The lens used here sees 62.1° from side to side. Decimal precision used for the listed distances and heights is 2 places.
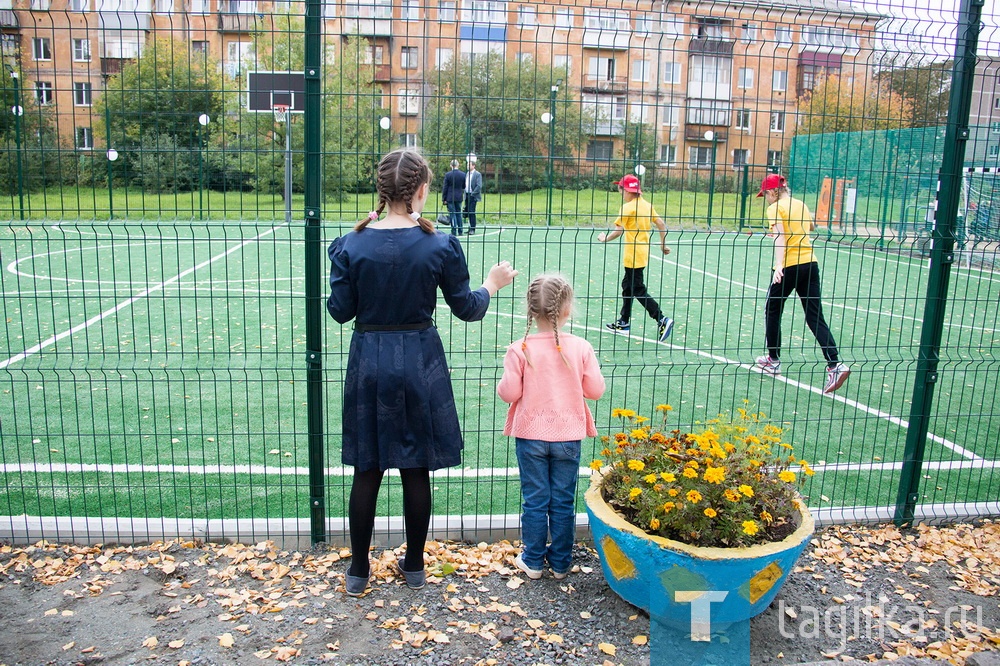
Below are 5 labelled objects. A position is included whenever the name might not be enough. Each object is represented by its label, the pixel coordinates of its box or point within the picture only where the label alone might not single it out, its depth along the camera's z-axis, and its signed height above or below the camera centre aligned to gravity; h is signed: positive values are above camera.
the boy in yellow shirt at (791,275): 6.91 -0.87
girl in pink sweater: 3.57 -0.97
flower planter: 3.20 -1.53
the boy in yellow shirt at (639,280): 8.67 -1.19
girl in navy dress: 3.23 -0.63
